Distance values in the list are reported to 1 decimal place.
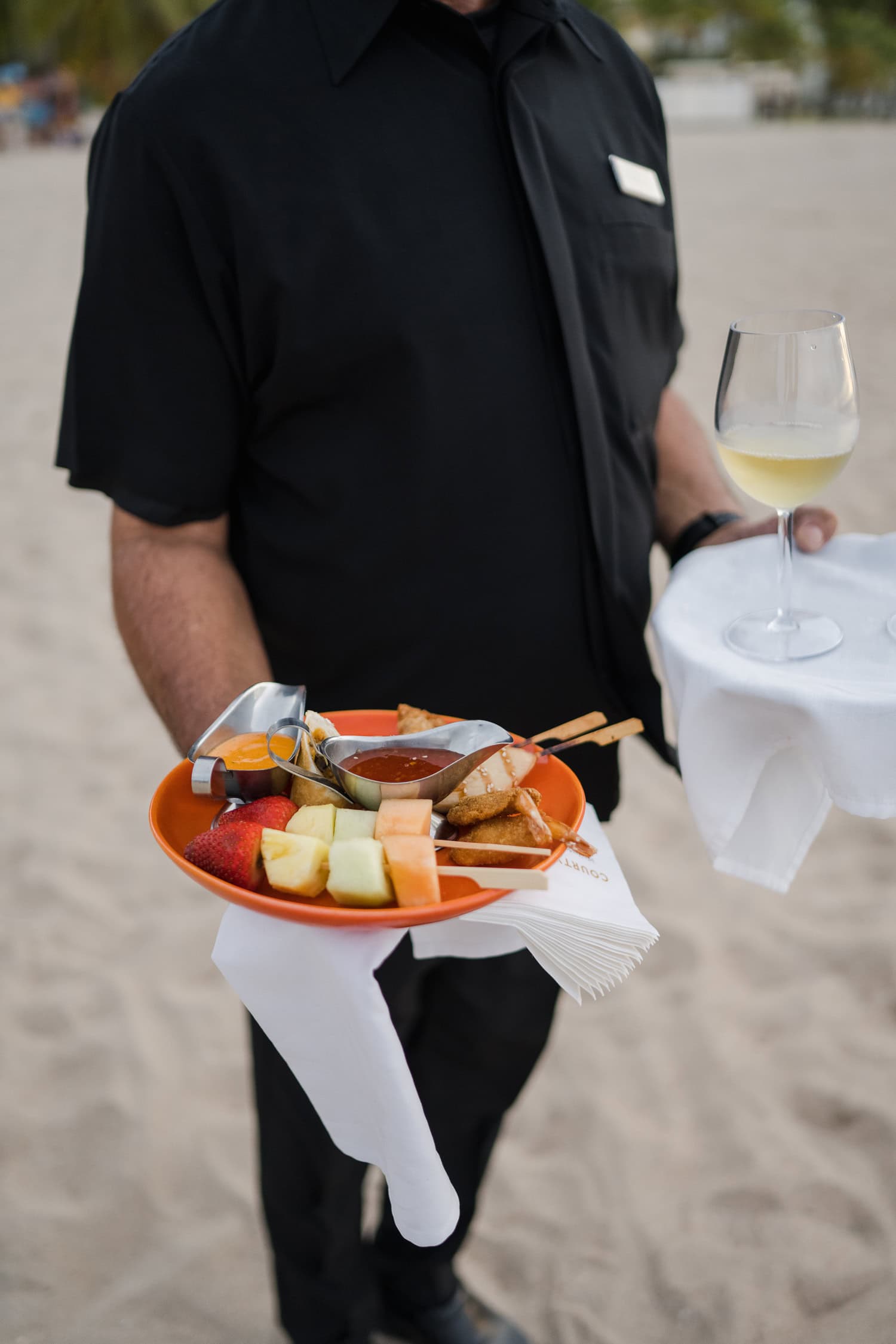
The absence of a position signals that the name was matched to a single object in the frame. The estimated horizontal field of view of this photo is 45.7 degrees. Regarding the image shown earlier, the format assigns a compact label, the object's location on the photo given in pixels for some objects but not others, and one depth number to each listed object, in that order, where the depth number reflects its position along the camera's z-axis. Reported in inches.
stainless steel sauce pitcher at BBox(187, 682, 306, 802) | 39.9
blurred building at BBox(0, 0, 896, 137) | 937.4
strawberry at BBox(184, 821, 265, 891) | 35.0
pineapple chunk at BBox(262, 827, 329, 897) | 34.6
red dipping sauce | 39.0
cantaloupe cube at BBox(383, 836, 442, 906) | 33.6
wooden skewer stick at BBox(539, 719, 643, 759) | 42.3
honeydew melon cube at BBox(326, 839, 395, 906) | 33.6
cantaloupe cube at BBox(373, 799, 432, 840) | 35.1
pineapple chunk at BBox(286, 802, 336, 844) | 36.4
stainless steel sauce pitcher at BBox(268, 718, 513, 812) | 37.5
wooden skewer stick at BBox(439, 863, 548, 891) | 33.7
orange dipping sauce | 39.8
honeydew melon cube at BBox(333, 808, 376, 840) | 36.0
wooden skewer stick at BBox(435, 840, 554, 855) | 34.4
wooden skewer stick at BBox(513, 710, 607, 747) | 42.4
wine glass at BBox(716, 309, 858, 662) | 45.8
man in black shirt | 52.3
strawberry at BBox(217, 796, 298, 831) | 37.1
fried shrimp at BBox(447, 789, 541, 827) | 37.6
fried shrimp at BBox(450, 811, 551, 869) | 36.0
